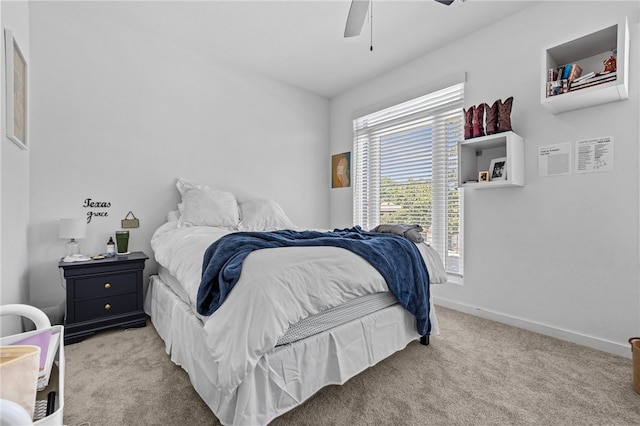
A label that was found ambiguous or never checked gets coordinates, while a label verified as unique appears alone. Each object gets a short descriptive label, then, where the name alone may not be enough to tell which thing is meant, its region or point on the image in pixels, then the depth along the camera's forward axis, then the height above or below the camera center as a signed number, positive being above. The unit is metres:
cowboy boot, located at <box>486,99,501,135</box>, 2.50 +0.75
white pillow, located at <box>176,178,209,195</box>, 3.02 +0.26
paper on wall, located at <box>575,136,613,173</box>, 2.15 +0.40
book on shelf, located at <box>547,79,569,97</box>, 2.13 +0.87
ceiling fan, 1.79 +1.22
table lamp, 2.32 -0.14
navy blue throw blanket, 1.39 -0.26
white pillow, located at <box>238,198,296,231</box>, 3.04 -0.05
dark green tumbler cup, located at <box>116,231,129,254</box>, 2.64 -0.25
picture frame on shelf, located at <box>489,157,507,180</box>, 2.54 +0.36
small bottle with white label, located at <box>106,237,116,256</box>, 2.60 -0.31
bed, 1.24 -0.58
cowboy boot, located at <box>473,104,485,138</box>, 2.59 +0.76
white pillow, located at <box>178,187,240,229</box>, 2.78 +0.02
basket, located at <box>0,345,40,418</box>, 0.49 -0.27
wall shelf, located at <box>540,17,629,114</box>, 1.89 +1.05
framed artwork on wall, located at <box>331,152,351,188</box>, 4.21 +0.58
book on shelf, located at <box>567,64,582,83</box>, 2.12 +0.96
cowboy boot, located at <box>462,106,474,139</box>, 2.65 +0.76
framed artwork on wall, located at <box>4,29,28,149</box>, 1.65 +0.74
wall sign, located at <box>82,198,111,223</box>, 2.63 +0.05
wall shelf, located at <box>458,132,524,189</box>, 2.42 +0.46
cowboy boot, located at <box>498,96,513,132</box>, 2.44 +0.76
